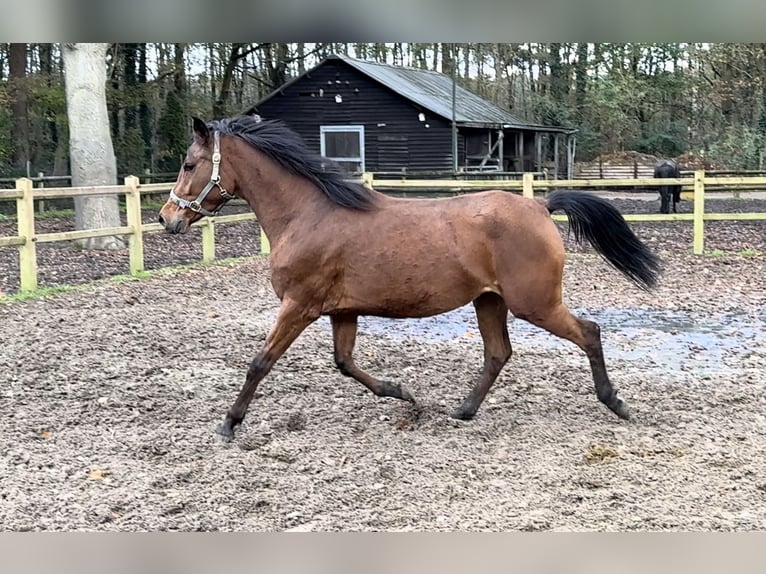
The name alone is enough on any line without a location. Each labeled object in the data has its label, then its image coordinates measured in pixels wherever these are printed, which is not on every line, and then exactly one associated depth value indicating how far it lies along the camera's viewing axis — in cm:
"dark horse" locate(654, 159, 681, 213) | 1666
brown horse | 425
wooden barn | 2366
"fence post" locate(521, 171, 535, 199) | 1191
